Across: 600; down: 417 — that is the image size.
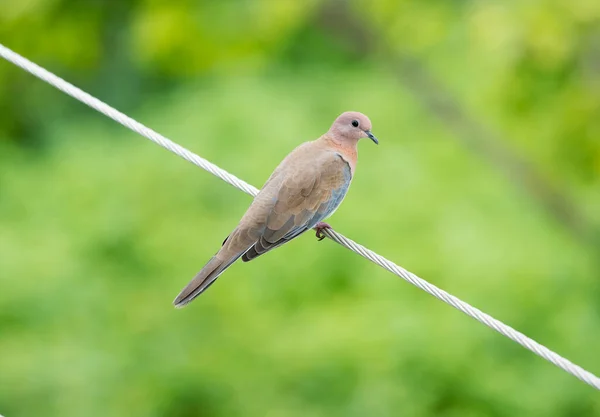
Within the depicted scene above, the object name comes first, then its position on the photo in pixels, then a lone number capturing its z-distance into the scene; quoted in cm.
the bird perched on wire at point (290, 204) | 992
